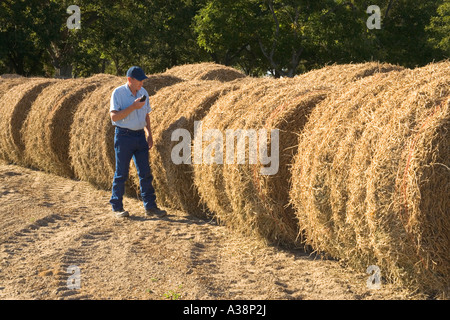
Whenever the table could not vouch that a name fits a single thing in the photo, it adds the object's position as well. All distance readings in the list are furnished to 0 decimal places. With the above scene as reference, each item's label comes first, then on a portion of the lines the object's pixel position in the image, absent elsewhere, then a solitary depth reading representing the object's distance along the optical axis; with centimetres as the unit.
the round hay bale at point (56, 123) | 1120
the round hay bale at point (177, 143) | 809
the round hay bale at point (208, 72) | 1299
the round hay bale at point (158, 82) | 1009
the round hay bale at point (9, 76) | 1839
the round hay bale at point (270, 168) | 634
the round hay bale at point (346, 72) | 1030
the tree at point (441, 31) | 3419
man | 802
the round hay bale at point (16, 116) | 1268
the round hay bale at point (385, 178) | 454
